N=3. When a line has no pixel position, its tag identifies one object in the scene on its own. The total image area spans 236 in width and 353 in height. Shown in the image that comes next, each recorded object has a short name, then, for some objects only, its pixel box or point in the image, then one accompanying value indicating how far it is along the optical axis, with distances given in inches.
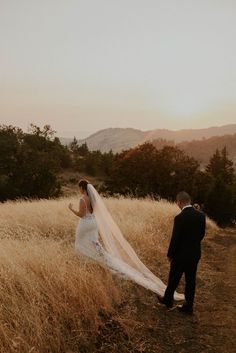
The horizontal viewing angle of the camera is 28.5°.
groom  332.5
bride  408.5
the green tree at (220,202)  1258.6
